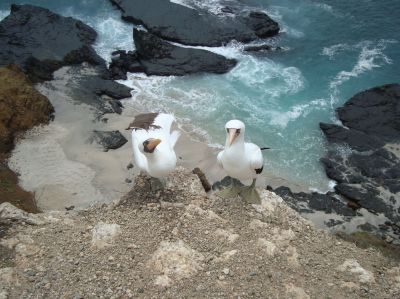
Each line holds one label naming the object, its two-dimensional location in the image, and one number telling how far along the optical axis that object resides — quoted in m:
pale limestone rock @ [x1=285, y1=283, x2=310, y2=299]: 7.07
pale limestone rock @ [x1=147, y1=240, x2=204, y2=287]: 7.25
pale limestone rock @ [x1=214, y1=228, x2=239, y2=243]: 8.05
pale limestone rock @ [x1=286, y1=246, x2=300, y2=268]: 7.72
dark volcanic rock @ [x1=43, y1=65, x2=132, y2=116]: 14.38
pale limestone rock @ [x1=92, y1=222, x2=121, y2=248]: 7.83
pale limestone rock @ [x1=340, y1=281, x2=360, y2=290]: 7.36
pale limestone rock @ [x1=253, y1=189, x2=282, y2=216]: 8.96
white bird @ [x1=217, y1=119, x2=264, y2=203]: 7.79
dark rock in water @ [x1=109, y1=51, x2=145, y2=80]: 15.93
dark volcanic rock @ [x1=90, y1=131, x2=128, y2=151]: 12.70
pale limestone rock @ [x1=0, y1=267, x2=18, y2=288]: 6.96
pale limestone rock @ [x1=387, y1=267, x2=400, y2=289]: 7.72
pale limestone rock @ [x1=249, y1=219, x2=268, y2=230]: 8.46
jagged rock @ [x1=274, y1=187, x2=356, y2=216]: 11.59
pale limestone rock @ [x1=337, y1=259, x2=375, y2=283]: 7.61
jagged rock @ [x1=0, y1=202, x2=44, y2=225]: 8.26
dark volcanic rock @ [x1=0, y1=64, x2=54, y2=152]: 12.38
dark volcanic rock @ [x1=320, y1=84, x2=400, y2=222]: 12.33
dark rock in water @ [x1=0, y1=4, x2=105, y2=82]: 15.43
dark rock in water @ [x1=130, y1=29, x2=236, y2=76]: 16.19
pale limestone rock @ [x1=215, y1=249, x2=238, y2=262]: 7.63
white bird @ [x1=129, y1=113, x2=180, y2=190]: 8.23
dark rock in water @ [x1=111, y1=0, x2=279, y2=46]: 17.33
